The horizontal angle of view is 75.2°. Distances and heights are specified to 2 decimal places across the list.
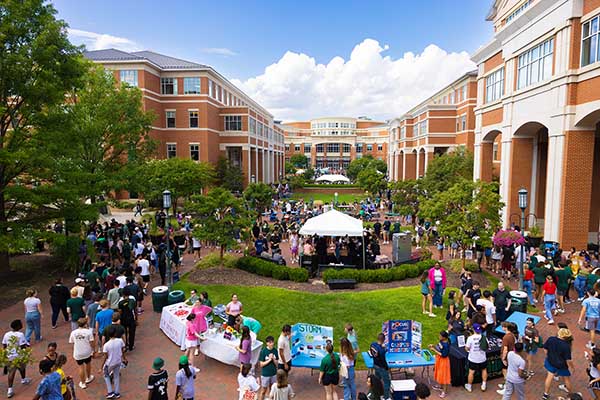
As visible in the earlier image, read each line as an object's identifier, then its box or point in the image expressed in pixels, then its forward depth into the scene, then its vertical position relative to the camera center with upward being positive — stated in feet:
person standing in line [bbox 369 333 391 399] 24.89 -12.41
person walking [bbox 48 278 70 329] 38.19 -12.38
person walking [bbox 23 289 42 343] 33.73 -12.61
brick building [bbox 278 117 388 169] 440.86 +35.02
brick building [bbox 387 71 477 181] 152.46 +20.98
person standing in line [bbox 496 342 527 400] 24.07 -12.53
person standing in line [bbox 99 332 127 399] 26.16 -12.84
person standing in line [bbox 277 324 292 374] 26.91 -12.24
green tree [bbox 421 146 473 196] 104.08 +0.56
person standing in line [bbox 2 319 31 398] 26.40 -12.27
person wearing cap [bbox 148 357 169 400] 21.98 -11.99
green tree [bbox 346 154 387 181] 277.13 +5.72
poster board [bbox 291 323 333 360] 29.60 -12.71
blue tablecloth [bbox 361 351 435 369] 27.58 -13.67
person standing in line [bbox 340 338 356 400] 25.22 -12.42
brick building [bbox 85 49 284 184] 134.51 +25.85
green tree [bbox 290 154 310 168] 375.04 +12.13
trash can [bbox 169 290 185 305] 41.50 -13.30
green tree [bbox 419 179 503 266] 52.54 -5.55
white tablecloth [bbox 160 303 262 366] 29.94 -13.75
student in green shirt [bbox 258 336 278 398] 25.38 -12.61
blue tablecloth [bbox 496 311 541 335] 31.58 -12.35
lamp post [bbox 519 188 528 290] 47.03 -3.13
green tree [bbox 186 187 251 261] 54.24 -6.34
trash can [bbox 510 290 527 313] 36.99 -12.44
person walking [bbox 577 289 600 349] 33.09 -11.81
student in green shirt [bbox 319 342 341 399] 24.88 -12.55
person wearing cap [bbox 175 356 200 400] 22.92 -12.27
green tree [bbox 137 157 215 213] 96.12 -1.12
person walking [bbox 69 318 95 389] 27.20 -12.21
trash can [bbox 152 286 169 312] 43.09 -13.93
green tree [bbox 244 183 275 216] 105.81 -6.24
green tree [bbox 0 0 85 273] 46.98 +10.53
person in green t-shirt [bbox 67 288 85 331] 34.96 -12.15
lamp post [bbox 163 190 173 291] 48.73 -6.88
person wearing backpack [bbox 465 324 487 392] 27.22 -13.11
